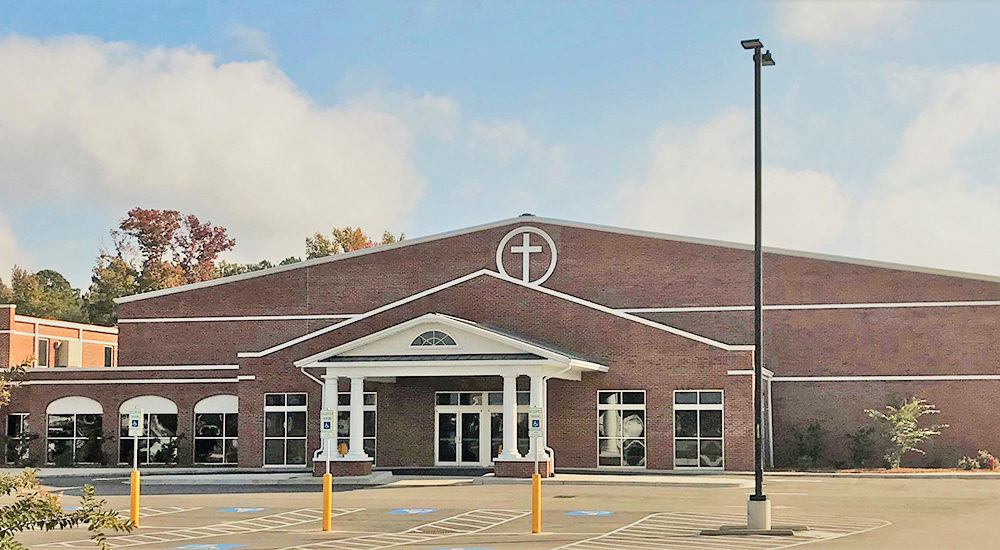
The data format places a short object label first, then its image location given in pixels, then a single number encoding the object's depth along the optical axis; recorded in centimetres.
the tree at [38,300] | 8806
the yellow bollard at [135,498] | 2366
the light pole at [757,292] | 2168
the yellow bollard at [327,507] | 2236
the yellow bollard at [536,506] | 2155
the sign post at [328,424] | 3169
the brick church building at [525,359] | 3978
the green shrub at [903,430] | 4209
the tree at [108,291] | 8550
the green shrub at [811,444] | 4328
